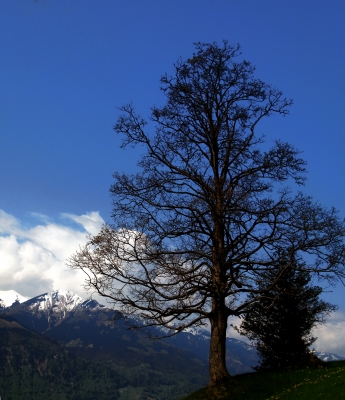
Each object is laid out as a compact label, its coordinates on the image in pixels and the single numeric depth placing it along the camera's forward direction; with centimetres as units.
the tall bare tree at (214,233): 1752
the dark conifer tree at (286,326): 2533
